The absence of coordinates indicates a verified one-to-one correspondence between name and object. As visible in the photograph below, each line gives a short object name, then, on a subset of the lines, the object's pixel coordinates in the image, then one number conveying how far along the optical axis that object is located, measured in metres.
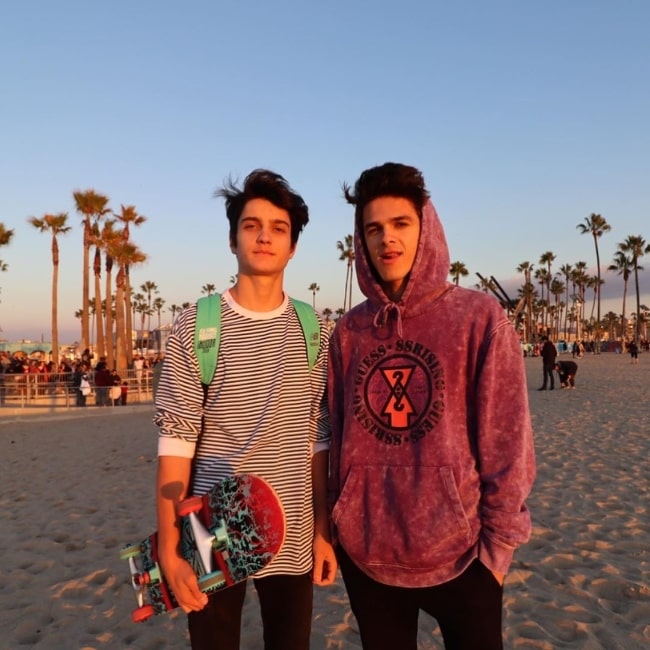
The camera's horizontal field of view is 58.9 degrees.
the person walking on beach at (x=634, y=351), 38.28
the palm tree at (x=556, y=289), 108.00
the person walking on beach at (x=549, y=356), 20.89
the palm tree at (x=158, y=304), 119.12
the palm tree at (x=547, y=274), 98.06
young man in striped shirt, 2.06
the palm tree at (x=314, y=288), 116.69
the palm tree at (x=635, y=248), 75.19
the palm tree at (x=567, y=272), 101.98
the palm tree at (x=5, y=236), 33.22
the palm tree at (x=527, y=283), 89.69
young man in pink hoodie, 1.85
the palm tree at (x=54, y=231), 32.78
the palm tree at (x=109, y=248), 31.58
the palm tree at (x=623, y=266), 77.88
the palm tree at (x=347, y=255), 72.12
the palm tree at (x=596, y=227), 73.12
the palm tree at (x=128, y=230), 35.29
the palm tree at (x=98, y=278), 31.38
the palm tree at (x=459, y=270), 94.97
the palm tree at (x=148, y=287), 104.24
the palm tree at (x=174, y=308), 114.12
